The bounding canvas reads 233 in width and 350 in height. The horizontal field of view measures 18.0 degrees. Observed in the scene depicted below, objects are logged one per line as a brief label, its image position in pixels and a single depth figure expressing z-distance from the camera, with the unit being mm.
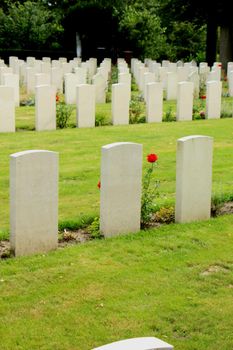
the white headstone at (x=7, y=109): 12938
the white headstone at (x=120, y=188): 6770
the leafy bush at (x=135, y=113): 14883
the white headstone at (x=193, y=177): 7266
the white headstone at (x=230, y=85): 20062
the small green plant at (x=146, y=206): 7328
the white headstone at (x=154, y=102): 14875
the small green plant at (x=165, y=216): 7605
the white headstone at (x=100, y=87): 18266
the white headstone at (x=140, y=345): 2875
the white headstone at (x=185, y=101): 15141
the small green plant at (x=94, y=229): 7062
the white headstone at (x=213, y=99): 15578
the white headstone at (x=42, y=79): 16641
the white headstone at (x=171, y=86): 19172
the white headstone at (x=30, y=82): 19922
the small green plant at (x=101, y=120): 14531
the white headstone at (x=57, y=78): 20009
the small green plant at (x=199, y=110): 15895
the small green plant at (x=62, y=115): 13883
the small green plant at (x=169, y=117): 15406
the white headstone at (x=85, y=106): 14008
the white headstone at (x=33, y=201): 6215
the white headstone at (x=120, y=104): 14414
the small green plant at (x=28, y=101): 17312
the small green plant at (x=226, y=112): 16422
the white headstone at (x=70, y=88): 17531
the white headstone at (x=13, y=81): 16250
